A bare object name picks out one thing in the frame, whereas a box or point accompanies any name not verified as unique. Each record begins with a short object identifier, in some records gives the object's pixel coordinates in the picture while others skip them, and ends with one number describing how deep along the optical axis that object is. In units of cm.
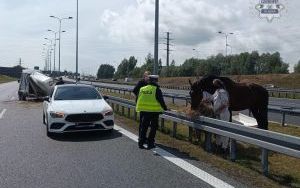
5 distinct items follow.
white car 681
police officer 586
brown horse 618
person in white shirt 568
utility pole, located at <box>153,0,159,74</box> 999
